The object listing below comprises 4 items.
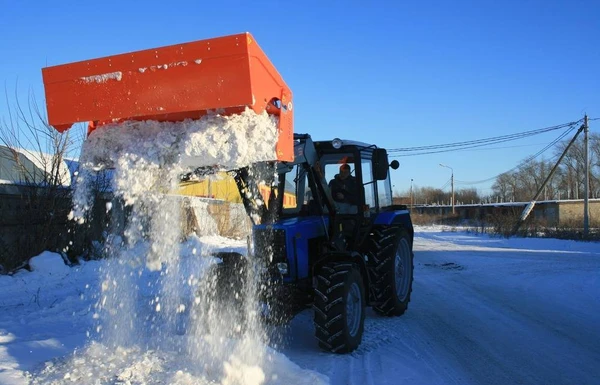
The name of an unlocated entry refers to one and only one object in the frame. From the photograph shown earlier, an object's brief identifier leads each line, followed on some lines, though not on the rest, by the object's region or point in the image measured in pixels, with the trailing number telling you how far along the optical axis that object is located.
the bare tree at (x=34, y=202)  9.80
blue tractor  4.77
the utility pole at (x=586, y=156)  24.38
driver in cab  6.09
